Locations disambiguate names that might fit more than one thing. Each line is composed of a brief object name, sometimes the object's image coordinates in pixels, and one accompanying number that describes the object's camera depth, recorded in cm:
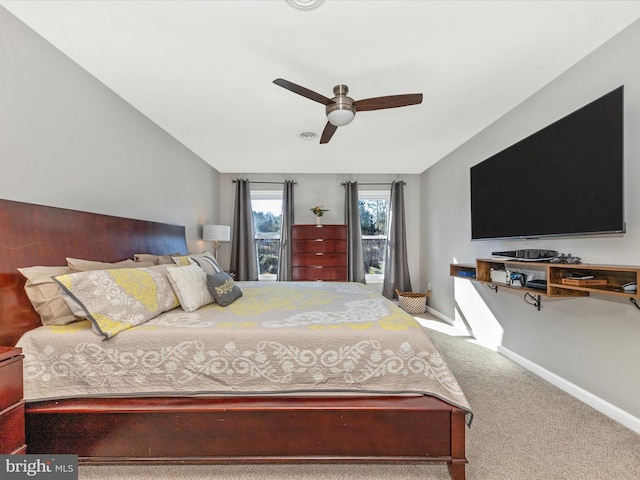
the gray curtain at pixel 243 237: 533
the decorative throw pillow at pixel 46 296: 163
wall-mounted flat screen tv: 179
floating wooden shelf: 171
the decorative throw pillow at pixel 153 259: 254
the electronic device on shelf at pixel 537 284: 221
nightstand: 130
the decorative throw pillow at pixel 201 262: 262
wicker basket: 496
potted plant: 518
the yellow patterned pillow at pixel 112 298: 156
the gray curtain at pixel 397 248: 550
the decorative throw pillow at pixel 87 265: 179
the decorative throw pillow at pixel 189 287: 202
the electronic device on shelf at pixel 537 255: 226
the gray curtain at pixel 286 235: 540
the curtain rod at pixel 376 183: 558
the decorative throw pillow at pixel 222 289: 221
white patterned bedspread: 154
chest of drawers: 505
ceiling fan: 212
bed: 151
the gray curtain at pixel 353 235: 547
